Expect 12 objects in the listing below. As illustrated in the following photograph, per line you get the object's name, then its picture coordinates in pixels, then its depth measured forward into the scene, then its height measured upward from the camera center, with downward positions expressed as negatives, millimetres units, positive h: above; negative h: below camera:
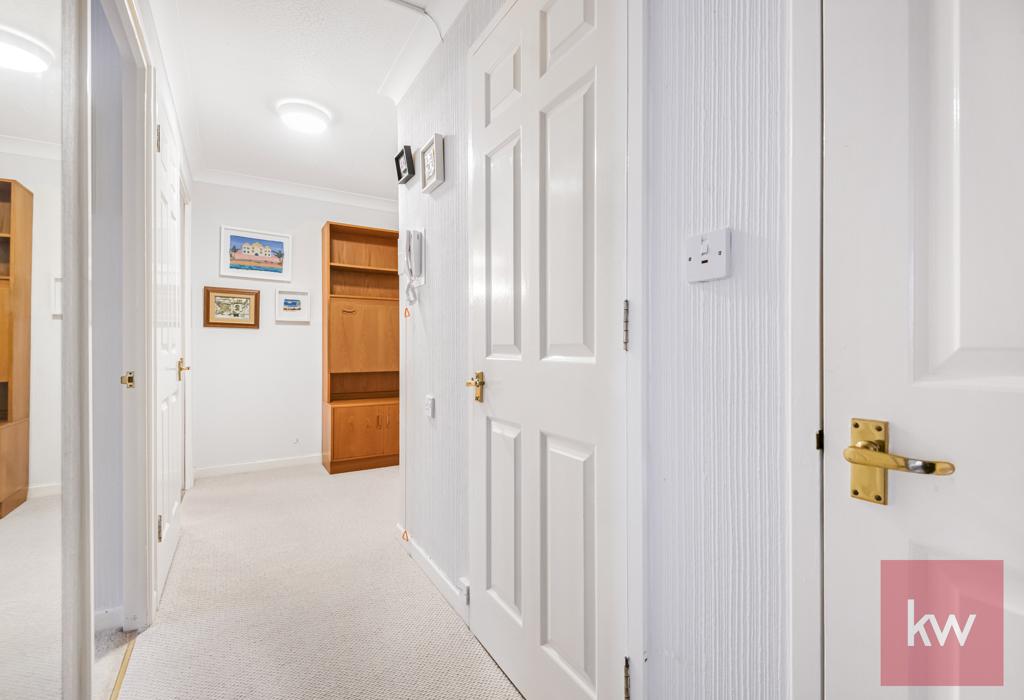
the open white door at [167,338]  2010 +51
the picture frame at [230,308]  3893 +346
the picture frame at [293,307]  4211 +382
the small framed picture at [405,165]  2390 +972
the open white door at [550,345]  1111 +7
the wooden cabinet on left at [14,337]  732 +18
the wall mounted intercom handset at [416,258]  2307 +454
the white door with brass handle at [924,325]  549 +30
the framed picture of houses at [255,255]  3967 +832
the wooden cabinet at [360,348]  4062 -2
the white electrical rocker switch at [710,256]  851 +176
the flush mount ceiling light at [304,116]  2842 +1489
